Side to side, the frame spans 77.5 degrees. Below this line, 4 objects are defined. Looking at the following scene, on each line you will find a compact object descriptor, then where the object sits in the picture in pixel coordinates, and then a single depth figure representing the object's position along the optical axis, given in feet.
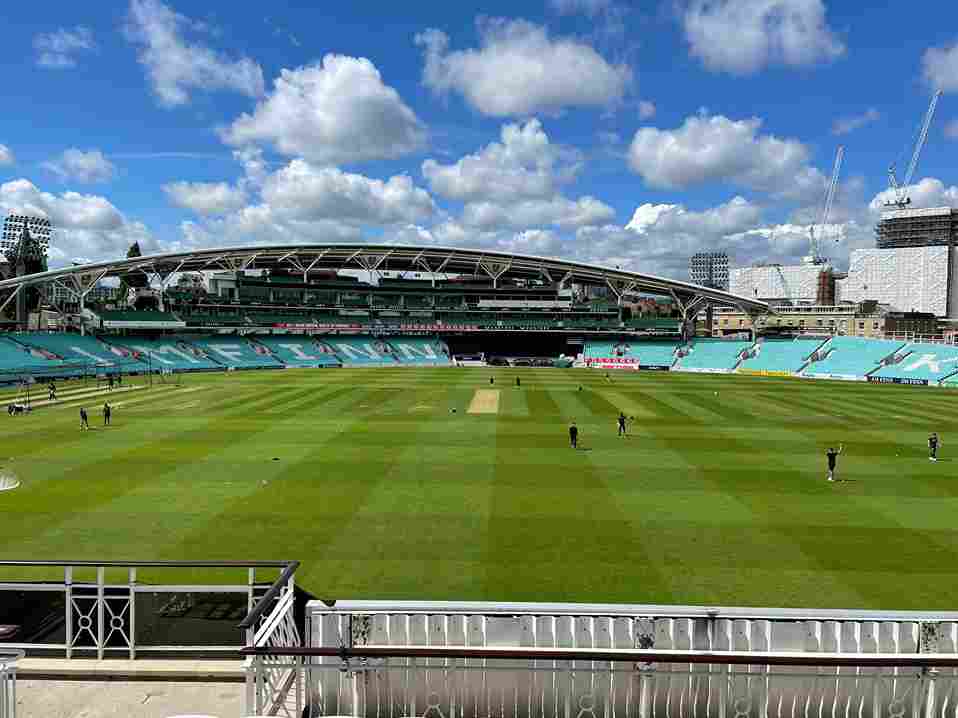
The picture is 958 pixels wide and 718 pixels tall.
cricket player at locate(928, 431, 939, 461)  82.74
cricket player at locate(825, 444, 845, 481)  69.51
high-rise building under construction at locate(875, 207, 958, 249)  538.88
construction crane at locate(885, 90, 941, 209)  612.86
